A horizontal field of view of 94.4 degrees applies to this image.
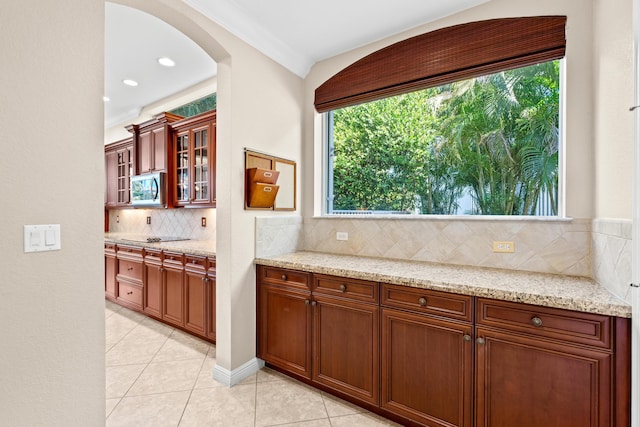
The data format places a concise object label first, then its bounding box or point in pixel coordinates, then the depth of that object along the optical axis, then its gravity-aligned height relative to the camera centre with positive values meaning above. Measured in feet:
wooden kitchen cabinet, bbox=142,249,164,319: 10.72 -2.67
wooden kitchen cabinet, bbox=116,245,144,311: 11.63 -2.68
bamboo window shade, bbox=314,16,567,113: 6.34 +3.81
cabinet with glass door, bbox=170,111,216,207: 10.64 +1.95
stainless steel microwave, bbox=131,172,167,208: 12.23 +0.91
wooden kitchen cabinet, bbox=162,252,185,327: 9.96 -2.68
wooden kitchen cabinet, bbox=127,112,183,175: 12.14 +3.00
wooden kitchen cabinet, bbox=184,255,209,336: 9.25 -2.64
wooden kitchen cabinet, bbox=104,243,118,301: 12.94 -2.58
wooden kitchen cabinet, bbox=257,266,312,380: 7.34 -2.81
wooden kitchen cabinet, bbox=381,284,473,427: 5.32 -2.76
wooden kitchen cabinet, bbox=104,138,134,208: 14.56 +2.00
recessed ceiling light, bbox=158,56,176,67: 10.03 +5.17
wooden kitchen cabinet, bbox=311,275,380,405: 6.33 -2.82
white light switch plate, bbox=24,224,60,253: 4.01 -0.37
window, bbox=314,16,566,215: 6.69 +2.43
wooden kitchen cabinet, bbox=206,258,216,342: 8.96 -2.65
